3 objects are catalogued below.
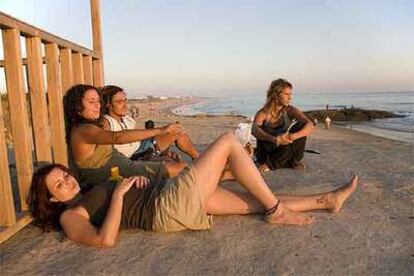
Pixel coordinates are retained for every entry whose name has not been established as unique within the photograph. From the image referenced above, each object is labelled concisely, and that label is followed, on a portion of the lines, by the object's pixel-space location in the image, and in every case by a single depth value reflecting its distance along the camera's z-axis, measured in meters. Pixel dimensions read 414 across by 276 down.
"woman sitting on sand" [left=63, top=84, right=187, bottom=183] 3.25
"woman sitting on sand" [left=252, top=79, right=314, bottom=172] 5.04
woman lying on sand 2.69
